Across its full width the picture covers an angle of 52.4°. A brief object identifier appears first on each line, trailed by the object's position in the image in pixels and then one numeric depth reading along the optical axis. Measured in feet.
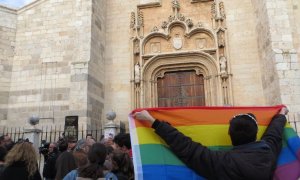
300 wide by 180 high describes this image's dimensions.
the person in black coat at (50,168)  16.85
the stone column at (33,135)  31.94
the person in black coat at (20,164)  11.06
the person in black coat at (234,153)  7.30
